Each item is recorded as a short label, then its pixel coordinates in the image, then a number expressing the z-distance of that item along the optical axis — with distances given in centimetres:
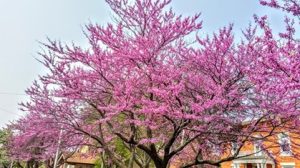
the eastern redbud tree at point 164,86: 715
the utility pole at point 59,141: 998
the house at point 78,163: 3489
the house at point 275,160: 814
